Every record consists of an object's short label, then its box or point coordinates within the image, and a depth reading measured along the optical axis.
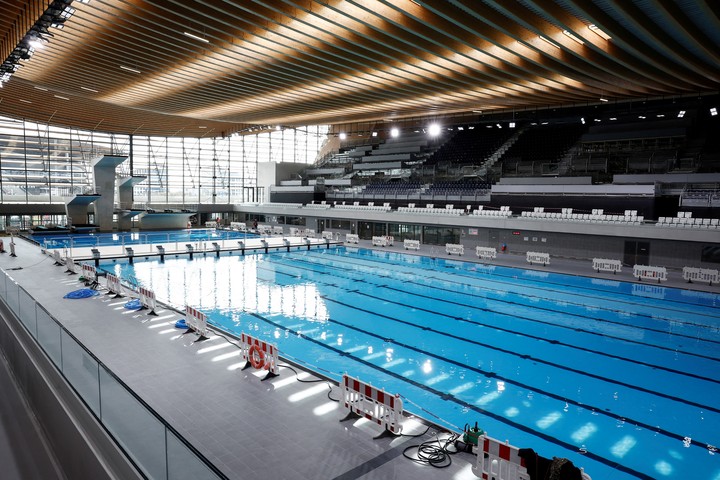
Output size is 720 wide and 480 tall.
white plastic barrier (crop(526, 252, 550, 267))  19.59
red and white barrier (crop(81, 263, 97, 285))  13.24
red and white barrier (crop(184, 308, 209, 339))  8.70
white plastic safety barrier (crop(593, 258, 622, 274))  18.05
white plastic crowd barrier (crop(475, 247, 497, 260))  21.05
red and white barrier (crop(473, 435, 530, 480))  4.17
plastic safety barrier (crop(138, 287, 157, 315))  10.52
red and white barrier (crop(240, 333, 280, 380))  6.87
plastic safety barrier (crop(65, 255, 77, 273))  15.08
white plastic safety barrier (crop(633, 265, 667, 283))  16.38
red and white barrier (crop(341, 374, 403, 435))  5.17
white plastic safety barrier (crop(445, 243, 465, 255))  22.49
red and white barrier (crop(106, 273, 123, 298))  11.93
